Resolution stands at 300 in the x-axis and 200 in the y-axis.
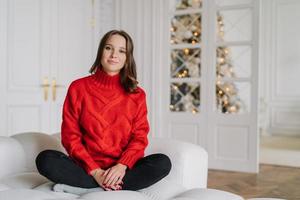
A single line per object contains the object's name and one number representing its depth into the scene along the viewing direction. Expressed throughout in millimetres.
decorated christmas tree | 4234
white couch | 1503
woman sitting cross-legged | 1683
